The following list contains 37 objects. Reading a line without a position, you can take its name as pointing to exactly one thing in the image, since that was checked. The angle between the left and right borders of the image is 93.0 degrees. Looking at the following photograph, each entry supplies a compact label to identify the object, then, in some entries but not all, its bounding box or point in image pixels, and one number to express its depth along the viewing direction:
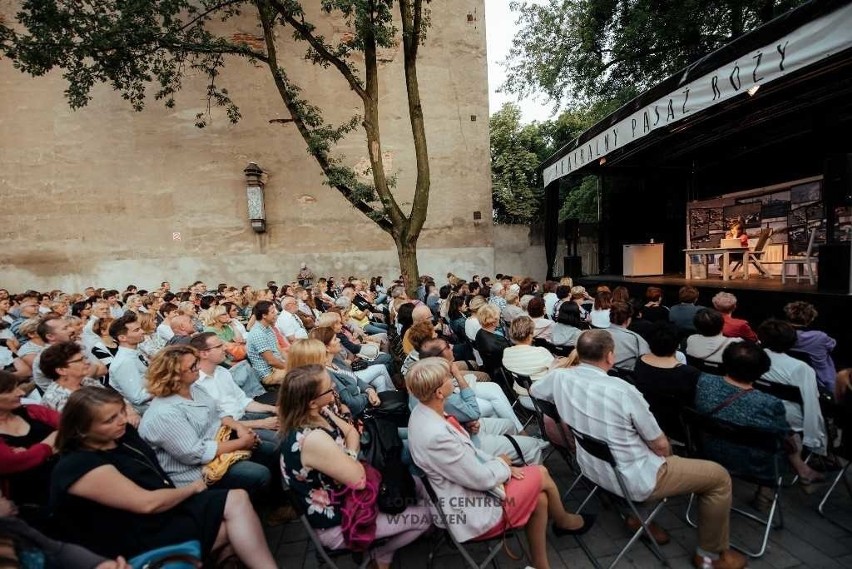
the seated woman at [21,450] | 2.13
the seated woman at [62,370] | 2.83
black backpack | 2.11
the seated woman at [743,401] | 2.37
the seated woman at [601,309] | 5.23
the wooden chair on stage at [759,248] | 9.55
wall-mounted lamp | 12.16
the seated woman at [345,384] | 3.38
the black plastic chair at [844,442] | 2.41
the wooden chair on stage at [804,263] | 7.46
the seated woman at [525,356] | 3.65
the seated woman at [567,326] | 4.66
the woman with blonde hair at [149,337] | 4.66
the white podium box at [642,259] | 11.77
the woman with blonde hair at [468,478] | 2.01
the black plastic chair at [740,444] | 2.23
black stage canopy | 4.57
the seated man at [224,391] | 3.24
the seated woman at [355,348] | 5.46
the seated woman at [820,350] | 3.24
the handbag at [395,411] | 3.27
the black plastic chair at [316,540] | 2.02
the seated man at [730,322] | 4.14
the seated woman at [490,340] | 4.36
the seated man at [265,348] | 4.31
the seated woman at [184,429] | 2.33
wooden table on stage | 9.27
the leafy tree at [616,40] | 9.59
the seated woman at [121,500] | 1.73
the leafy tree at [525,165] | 20.28
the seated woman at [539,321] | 4.88
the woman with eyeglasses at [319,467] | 1.98
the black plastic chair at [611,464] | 2.21
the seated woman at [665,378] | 2.72
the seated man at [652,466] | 2.24
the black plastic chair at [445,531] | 2.01
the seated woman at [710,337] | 3.47
